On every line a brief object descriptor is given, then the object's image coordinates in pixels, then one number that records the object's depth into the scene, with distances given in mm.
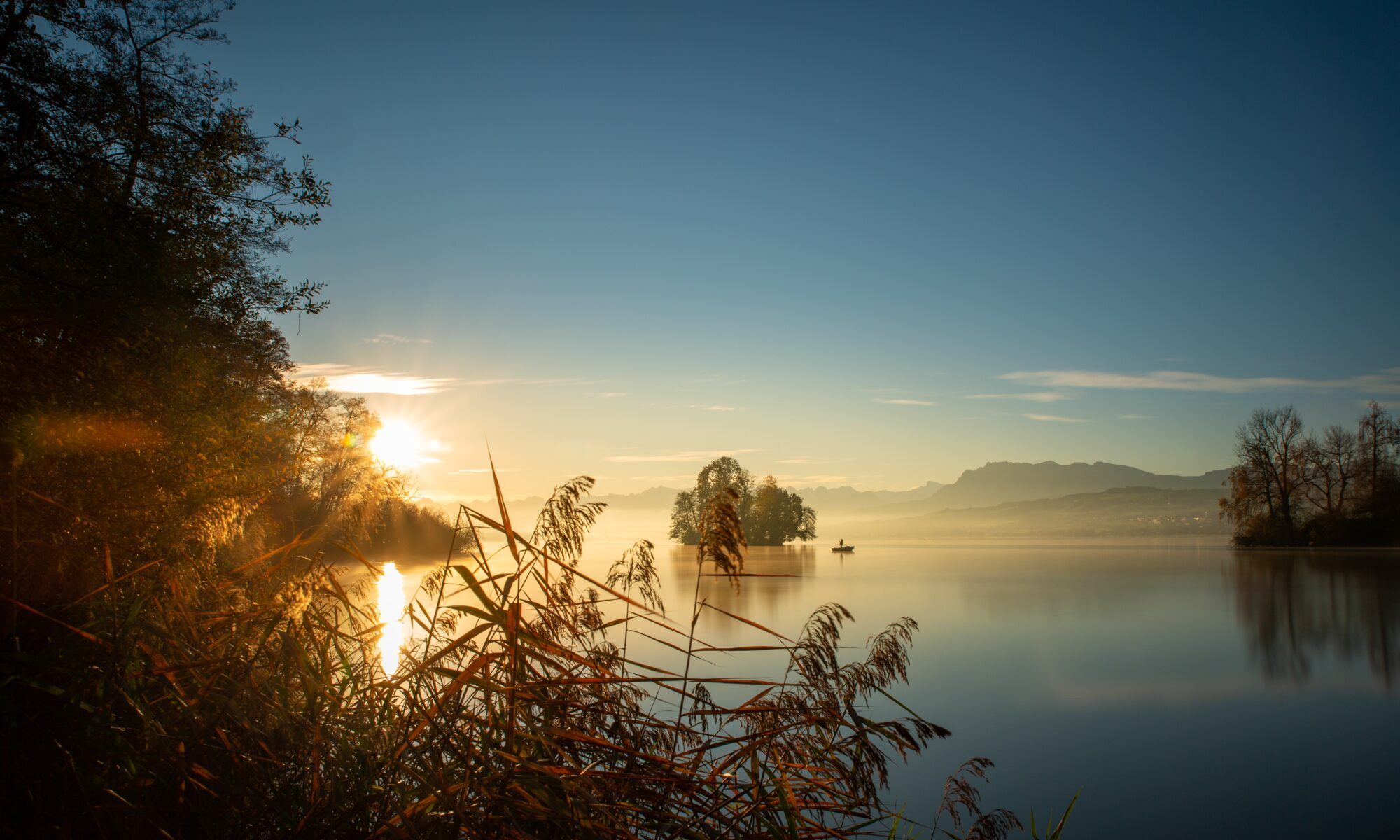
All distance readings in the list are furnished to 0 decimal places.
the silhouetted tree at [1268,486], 46219
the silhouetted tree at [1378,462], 44500
